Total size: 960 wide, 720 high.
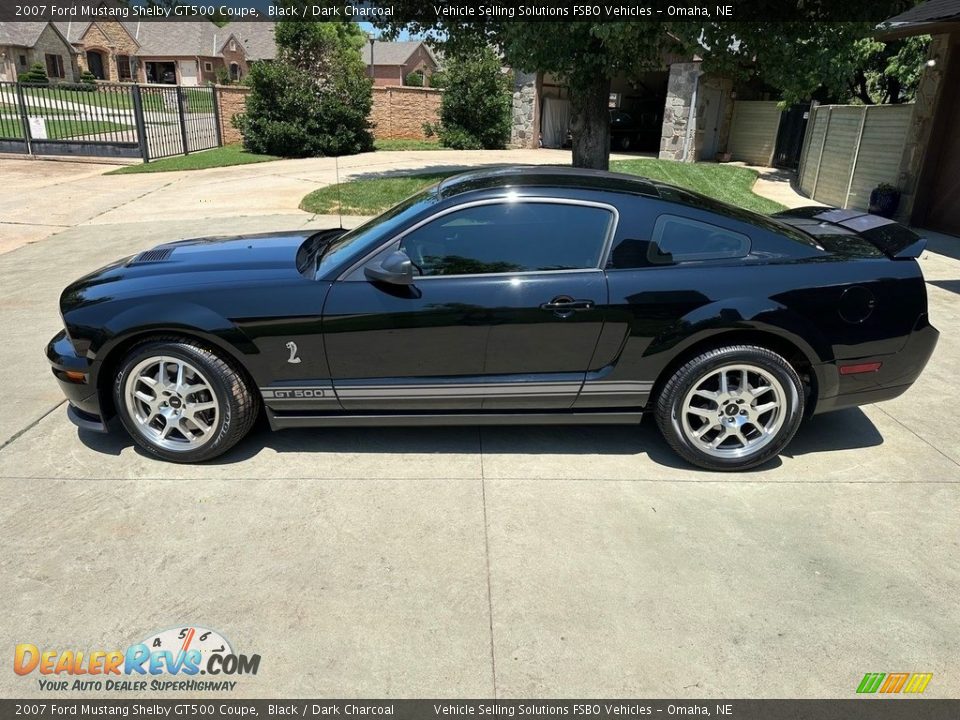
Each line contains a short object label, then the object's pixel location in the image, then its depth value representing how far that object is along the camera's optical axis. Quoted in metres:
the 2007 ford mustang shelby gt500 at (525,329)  3.68
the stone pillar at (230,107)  23.97
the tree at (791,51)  9.73
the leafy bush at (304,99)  20.53
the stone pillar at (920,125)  11.08
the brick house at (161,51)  64.25
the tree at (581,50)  9.52
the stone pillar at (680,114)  21.19
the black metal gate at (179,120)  19.08
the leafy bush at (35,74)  49.14
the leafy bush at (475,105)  23.75
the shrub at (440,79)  24.03
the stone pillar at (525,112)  24.16
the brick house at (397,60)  71.75
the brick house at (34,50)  53.84
